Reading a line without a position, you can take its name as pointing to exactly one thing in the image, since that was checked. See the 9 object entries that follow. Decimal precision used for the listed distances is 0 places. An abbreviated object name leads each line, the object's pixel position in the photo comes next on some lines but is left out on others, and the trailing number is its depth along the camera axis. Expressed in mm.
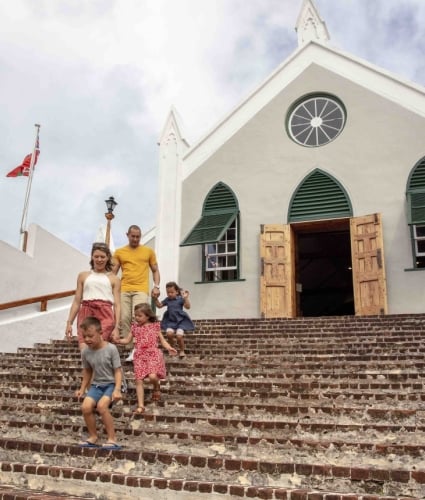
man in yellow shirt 7609
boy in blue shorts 4643
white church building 11547
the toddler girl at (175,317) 7871
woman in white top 5855
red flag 14711
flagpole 12833
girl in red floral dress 5645
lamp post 12695
